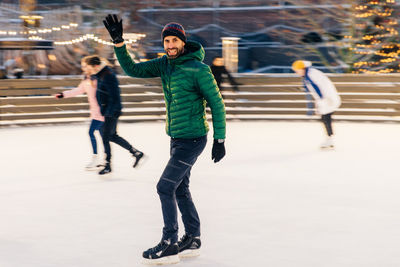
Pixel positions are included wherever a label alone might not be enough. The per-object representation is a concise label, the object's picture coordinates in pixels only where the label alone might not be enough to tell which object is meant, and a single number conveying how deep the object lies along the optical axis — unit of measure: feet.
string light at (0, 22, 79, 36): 81.52
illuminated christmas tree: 61.87
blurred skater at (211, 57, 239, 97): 45.55
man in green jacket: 13.10
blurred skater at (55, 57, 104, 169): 24.51
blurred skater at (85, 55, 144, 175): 23.75
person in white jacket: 31.71
